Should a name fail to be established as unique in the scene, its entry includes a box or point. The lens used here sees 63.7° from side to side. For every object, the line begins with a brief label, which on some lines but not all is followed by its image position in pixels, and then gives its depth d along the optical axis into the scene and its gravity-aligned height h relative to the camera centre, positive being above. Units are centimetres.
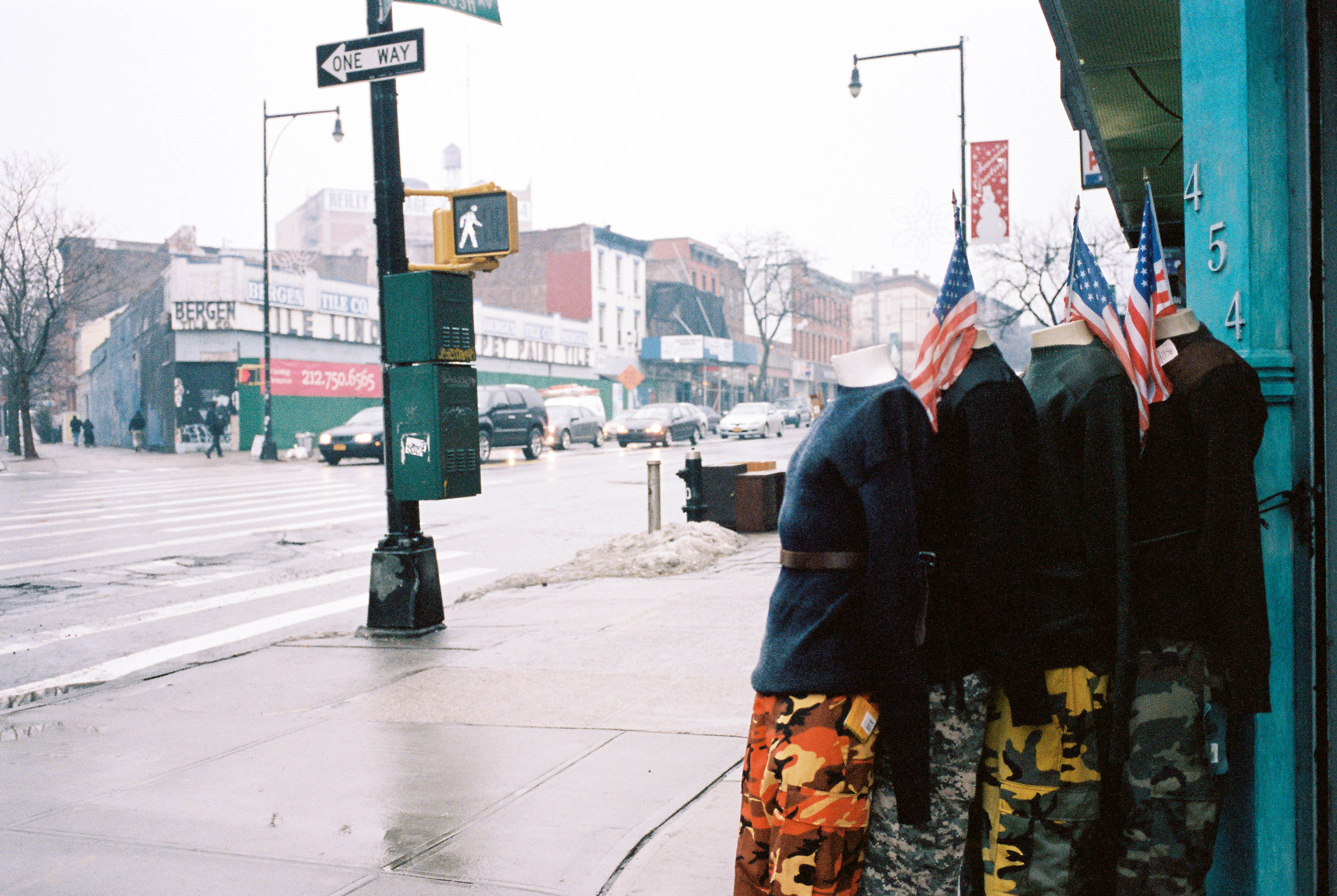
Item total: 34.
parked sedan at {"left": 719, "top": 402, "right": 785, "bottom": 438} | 4059 +58
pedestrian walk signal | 742 +148
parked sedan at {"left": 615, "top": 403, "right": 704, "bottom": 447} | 3597 +39
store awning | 581 +228
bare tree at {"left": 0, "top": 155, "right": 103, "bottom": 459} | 3516 +596
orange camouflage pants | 267 -90
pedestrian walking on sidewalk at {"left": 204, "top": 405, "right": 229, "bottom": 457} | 3481 +66
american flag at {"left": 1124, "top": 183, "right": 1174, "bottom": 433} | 276 +32
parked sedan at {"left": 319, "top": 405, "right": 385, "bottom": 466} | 2697 +10
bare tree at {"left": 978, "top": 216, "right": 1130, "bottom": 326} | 4372 +699
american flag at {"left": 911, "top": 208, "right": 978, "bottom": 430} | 289 +26
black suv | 2812 +58
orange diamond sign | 4134 +235
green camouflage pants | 272 -90
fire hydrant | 1313 -65
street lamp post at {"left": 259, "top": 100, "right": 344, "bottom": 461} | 3331 +19
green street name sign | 743 +306
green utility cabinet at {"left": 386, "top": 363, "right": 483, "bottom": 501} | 738 +6
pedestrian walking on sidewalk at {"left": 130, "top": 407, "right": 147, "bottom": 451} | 3988 +67
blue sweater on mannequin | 259 -36
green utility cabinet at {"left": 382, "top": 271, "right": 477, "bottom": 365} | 734 +86
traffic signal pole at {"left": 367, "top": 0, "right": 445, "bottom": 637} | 768 -54
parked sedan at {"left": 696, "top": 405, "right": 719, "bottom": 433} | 4534 +86
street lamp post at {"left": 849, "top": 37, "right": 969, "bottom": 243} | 2144 +810
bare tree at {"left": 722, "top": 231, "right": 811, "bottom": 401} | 6981 +1073
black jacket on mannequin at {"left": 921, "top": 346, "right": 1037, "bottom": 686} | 264 -23
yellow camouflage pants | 273 -94
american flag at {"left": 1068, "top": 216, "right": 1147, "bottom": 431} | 286 +35
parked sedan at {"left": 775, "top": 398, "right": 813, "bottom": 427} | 5628 +134
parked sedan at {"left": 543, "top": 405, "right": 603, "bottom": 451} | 3438 +41
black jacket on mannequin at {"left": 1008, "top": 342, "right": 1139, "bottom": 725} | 270 -24
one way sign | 738 +268
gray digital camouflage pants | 278 -99
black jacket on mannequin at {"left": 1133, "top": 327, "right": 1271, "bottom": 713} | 263 -23
